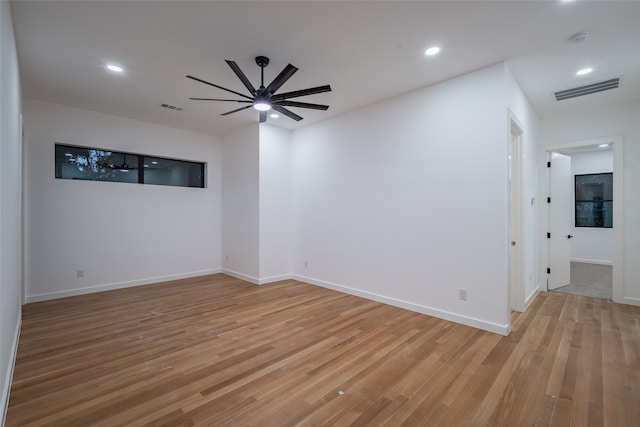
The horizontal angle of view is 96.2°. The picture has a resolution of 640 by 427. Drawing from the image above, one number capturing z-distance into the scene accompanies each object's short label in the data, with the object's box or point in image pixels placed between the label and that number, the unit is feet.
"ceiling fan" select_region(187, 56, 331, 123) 8.80
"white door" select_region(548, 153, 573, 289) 16.33
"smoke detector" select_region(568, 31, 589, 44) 8.79
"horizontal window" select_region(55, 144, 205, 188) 15.66
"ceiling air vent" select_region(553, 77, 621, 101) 11.97
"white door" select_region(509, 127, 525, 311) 12.76
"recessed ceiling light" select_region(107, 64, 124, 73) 10.87
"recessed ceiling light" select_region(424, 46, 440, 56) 9.63
